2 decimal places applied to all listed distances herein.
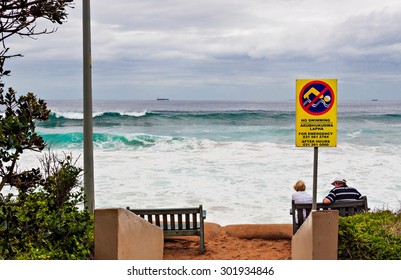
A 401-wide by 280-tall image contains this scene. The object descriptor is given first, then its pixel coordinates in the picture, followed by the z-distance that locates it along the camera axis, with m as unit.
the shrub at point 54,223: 4.08
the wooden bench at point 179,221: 9.68
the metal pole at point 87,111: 7.70
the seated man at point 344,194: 9.48
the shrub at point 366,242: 6.34
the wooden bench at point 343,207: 9.03
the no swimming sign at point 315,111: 6.71
